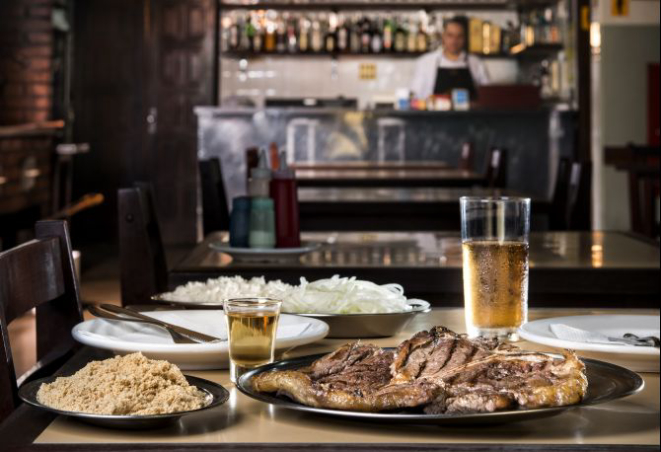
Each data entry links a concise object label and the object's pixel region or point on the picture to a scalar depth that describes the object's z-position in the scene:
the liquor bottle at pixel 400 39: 10.48
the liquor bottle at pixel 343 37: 10.40
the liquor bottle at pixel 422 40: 10.52
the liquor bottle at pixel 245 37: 10.29
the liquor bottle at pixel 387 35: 10.45
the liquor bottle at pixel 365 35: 10.42
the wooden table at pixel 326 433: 0.86
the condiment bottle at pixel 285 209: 2.39
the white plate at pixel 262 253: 2.27
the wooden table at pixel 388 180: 5.41
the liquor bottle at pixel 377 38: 10.39
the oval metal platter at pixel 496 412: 0.88
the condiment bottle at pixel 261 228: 2.34
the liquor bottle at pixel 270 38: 10.30
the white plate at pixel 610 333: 1.15
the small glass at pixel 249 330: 1.09
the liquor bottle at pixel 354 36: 10.41
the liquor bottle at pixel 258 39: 10.30
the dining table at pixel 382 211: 3.82
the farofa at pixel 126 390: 0.91
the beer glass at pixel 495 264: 1.29
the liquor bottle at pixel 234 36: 10.36
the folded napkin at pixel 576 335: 1.22
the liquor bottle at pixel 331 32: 10.47
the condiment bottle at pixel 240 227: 2.34
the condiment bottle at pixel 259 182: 2.45
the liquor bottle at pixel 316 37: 10.41
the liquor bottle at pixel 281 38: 10.32
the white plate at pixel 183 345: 1.15
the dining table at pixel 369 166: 6.76
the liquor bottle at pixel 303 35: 10.41
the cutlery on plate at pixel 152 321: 1.22
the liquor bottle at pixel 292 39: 10.35
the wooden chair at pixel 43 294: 1.37
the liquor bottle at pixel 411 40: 10.53
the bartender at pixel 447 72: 10.17
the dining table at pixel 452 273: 2.12
